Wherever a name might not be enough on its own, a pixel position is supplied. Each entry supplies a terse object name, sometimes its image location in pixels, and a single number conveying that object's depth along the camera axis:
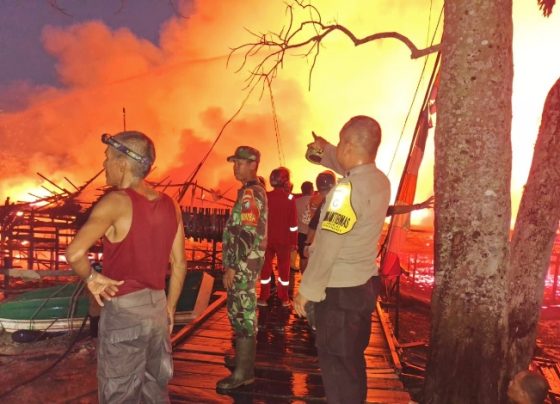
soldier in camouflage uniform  4.62
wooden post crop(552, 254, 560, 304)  16.25
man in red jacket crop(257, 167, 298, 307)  7.60
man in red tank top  2.85
